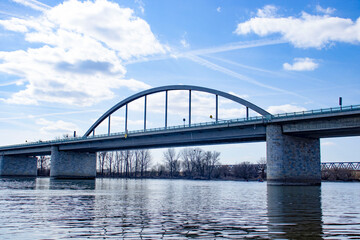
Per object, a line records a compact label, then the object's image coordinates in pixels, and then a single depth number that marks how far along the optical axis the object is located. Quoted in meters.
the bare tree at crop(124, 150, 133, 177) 143.75
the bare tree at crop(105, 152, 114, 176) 144.25
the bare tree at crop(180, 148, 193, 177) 149.88
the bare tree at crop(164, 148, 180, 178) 149.88
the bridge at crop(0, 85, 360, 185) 46.66
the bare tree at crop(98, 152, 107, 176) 142.62
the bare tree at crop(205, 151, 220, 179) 145.12
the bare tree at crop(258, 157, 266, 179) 129.50
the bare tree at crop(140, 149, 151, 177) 145.38
